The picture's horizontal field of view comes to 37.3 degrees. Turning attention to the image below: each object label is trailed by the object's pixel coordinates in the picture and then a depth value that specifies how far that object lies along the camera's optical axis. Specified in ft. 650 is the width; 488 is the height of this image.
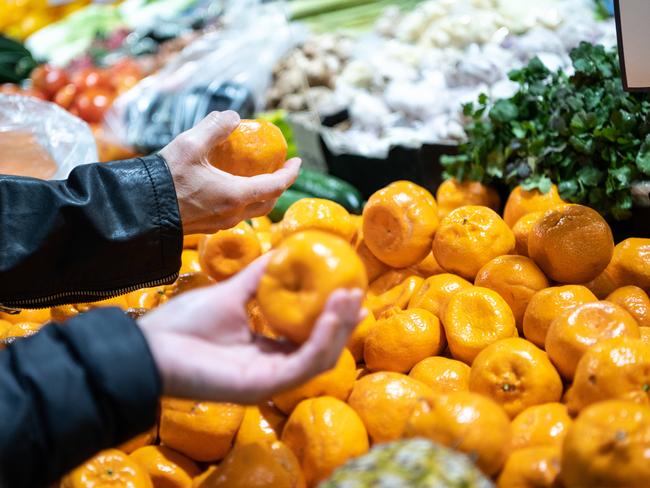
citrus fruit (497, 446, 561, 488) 2.02
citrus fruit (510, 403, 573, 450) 2.16
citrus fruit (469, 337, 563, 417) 2.30
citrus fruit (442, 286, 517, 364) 2.54
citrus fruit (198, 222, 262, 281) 3.06
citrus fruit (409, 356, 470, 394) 2.46
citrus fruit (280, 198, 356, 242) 2.97
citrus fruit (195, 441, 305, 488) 2.18
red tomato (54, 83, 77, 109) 6.61
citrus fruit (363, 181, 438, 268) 2.94
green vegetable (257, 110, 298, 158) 5.21
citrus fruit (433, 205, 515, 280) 2.82
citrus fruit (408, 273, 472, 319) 2.73
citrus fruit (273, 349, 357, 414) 2.42
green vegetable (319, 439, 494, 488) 1.81
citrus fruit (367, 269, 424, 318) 2.93
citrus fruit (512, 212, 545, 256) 2.87
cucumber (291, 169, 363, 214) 4.31
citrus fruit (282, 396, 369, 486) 2.24
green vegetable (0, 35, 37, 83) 7.71
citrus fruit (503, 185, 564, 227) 3.05
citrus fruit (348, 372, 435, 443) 2.29
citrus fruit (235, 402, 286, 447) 2.43
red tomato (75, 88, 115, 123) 6.30
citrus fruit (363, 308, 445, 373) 2.58
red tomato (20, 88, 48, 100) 6.90
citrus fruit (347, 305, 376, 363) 2.69
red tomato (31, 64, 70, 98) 7.01
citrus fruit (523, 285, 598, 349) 2.49
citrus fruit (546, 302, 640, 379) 2.30
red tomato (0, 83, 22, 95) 6.94
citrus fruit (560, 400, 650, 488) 1.91
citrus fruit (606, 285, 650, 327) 2.54
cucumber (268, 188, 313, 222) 4.09
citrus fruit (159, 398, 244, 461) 2.40
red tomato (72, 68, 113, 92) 6.71
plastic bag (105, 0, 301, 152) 5.40
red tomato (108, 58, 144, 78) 6.89
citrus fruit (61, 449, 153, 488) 2.22
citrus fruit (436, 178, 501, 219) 3.33
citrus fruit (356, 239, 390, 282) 3.11
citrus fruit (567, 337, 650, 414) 2.12
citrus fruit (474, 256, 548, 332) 2.66
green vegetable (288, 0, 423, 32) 6.64
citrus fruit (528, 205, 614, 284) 2.63
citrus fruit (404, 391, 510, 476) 2.01
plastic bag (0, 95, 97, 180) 3.66
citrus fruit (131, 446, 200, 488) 2.39
